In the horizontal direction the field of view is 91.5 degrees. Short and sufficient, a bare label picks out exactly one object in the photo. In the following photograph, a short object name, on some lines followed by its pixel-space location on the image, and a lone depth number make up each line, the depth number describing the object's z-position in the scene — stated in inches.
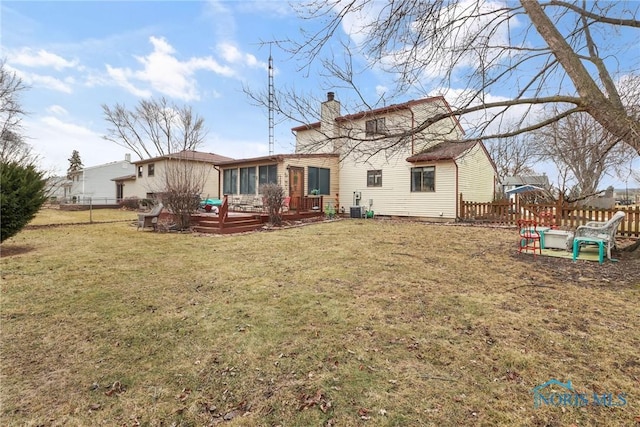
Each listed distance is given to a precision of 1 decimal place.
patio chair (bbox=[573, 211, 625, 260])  255.0
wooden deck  441.8
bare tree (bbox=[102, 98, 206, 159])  1172.5
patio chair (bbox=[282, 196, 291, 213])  533.5
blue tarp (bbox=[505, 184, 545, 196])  807.0
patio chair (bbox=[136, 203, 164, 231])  460.1
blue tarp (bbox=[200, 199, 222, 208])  637.1
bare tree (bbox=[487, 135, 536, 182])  984.9
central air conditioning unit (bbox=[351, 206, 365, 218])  655.8
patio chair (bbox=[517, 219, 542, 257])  290.6
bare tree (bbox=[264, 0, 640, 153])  218.4
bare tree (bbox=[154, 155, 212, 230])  453.1
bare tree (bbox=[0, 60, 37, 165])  667.4
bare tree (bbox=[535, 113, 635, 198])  289.1
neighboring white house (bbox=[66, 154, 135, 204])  1386.6
